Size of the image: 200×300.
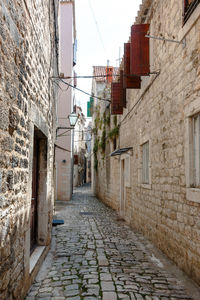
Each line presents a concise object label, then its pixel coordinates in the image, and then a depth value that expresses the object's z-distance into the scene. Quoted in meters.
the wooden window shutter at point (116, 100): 10.12
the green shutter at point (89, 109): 26.65
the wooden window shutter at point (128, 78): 7.50
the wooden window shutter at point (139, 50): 6.60
